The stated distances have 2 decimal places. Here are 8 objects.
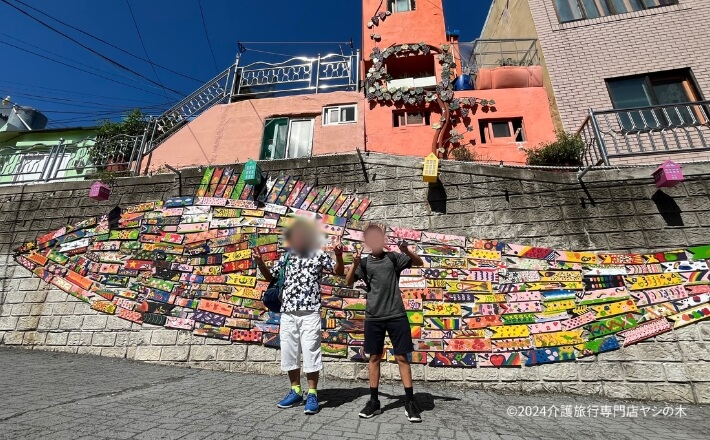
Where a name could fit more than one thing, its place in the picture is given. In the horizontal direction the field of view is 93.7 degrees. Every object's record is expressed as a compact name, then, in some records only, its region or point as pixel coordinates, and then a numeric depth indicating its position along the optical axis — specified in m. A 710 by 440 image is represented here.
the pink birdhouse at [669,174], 4.73
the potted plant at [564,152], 6.48
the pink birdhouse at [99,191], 6.79
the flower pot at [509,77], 8.69
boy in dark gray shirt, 2.90
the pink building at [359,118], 8.54
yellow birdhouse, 5.51
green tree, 8.34
